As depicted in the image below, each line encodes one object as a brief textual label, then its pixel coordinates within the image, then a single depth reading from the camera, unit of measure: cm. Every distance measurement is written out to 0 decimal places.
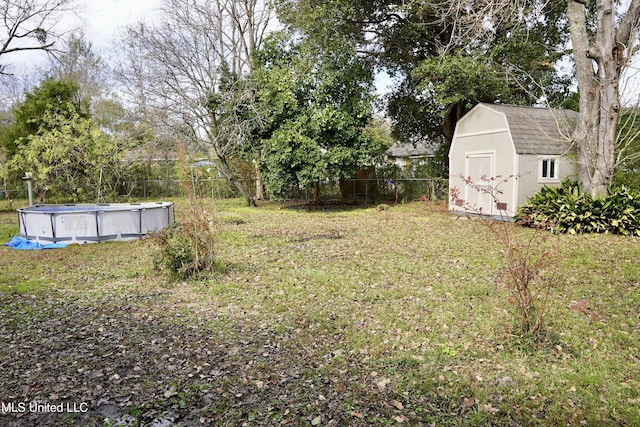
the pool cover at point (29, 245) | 971
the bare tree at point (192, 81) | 1664
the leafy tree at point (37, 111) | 1853
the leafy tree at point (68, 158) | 1731
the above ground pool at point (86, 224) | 983
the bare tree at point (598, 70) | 1029
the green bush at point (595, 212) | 976
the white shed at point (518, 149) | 1238
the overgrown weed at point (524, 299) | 396
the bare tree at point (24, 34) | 1580
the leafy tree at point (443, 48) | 1368
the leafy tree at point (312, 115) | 1595
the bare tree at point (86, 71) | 2420
